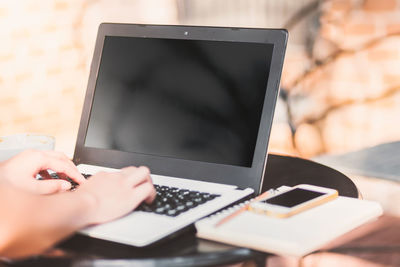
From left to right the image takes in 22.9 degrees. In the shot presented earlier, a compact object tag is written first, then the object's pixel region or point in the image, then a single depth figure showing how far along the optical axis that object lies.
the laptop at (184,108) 1.37
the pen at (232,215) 1.21
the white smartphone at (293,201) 1.22
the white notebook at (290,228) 1.15
